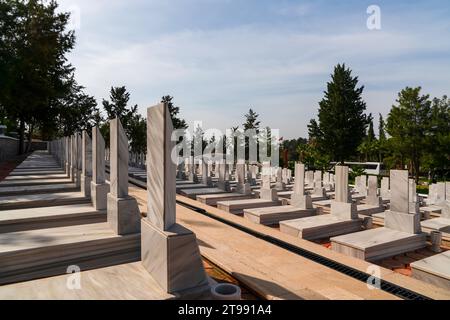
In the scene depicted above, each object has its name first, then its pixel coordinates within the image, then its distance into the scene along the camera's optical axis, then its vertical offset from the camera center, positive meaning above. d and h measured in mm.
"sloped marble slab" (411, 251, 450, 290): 3704 -1468
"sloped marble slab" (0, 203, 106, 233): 4469 -917
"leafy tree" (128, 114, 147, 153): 37759 +3322
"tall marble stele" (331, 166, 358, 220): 6844 -990
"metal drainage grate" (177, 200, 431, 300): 3283 -1494
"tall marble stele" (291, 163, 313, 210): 8133 -965
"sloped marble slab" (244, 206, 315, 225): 7156 -1394
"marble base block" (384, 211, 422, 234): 5684 -1249
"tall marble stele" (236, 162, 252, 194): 11164 -879
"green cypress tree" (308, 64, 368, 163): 39406 +5793
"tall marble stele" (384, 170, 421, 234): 5703 -1029
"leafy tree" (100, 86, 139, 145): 42844 +8566
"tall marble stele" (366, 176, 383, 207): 9093 -1117
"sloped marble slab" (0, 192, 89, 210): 5699 -807
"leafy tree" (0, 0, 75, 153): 16734 +7823
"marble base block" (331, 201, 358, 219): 6820 -1197
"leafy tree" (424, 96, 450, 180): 29602 +1866
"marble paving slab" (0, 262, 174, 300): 2467 -1160
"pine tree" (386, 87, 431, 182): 30812 +3840
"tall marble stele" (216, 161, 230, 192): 11852 -744
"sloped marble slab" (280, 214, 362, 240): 6016 -1458
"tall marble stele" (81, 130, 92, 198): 6262 -110
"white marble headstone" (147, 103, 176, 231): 2672 -85
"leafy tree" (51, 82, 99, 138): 29944 +5417
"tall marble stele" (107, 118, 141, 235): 3842 -444
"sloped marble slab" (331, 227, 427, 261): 4855 -1484
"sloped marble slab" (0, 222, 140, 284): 3234 -1089
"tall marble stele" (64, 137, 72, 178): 10630 +196
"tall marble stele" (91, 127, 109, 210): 5062 -217
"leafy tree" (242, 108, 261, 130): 53531 +7531
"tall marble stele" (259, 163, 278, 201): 9448 -992
